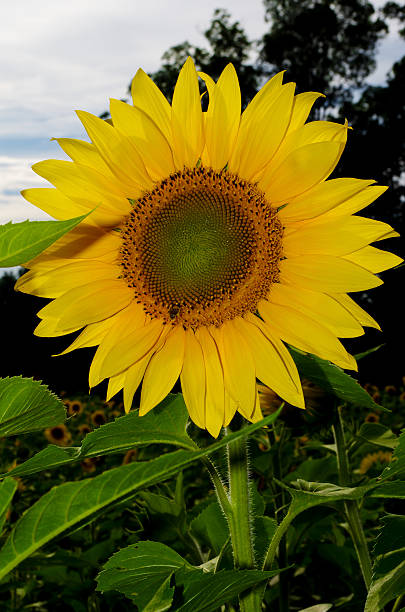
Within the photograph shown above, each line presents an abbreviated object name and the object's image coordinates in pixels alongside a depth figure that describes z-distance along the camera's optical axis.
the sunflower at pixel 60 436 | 3.10
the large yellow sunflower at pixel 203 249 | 0.77
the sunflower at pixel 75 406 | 3.55
